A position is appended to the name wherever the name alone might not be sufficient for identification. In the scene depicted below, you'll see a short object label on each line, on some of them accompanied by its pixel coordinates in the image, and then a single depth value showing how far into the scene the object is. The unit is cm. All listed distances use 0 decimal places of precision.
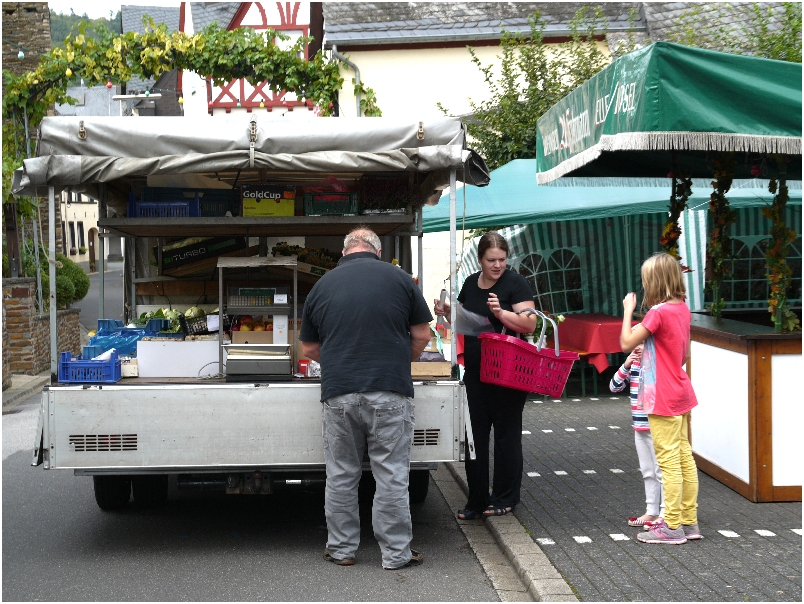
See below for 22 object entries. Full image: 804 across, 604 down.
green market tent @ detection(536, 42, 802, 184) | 600
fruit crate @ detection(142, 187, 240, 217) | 736
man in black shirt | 558
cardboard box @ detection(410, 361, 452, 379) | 618
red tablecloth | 1129
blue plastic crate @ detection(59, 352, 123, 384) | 595
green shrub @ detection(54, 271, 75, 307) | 1981
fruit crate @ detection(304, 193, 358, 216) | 716
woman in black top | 652
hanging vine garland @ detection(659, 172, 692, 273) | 812
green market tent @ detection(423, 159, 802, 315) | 1209
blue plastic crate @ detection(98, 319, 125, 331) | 796
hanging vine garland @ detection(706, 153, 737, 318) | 800
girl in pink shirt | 574
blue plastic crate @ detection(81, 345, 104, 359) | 657
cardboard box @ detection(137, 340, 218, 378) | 631
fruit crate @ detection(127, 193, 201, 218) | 712
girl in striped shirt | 615
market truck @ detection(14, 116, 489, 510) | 586
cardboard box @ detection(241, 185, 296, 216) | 709
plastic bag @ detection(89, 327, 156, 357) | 672
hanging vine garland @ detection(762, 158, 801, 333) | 676
